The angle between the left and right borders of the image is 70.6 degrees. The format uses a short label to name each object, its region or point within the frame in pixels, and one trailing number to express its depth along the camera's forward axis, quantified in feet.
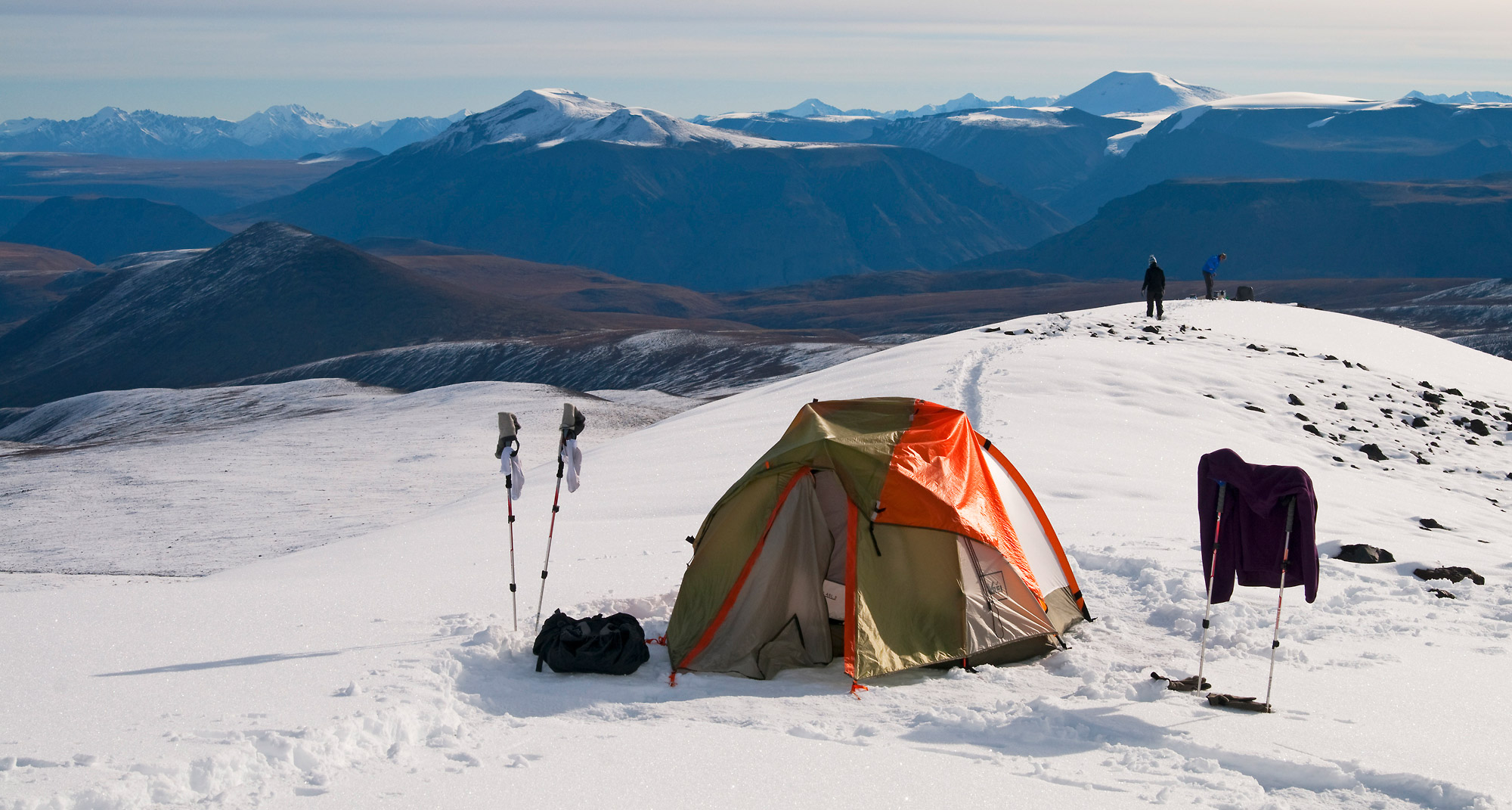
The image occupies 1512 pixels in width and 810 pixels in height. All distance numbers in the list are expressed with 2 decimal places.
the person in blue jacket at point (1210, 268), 125.29
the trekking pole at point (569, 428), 32.81
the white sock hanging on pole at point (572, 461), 33.47
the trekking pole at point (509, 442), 32.58
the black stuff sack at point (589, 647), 29.60
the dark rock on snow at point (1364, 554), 40.19
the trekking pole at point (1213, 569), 27.61
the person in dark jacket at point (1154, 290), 106.63
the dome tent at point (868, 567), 30.22
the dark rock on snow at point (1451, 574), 38.24
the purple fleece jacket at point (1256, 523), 26.73
